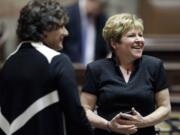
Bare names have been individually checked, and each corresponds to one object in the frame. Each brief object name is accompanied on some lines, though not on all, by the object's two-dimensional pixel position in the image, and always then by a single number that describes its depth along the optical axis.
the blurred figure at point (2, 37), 11.92
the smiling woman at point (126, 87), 5.31
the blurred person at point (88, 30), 11.18
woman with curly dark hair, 4.96
